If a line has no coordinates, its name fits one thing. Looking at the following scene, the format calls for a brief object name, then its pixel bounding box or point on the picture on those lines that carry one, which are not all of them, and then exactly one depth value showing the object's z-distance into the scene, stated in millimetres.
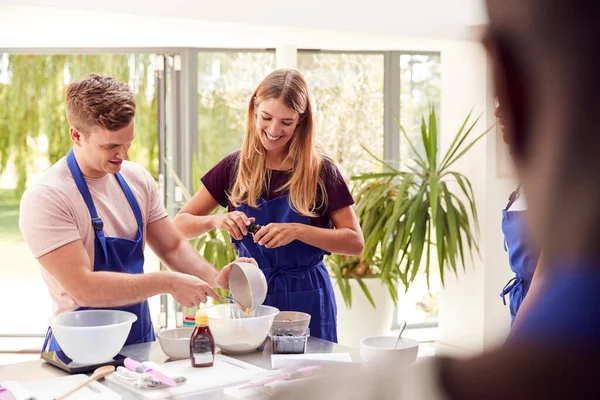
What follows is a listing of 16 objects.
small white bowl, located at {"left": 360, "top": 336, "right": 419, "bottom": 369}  2014
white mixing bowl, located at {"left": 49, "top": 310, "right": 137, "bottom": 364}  2070
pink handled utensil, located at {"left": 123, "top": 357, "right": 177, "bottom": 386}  1951
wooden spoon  1954
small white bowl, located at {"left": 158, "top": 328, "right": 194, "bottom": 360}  2229
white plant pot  5336
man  2236
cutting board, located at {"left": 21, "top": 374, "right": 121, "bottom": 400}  1888
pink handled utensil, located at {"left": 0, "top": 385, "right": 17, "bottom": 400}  1810
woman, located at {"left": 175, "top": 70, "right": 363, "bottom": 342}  2857
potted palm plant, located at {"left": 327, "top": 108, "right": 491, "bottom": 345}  5098
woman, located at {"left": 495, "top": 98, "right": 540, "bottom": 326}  2389
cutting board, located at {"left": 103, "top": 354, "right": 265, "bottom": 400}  1932
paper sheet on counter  2080
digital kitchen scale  2107
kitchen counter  1966
